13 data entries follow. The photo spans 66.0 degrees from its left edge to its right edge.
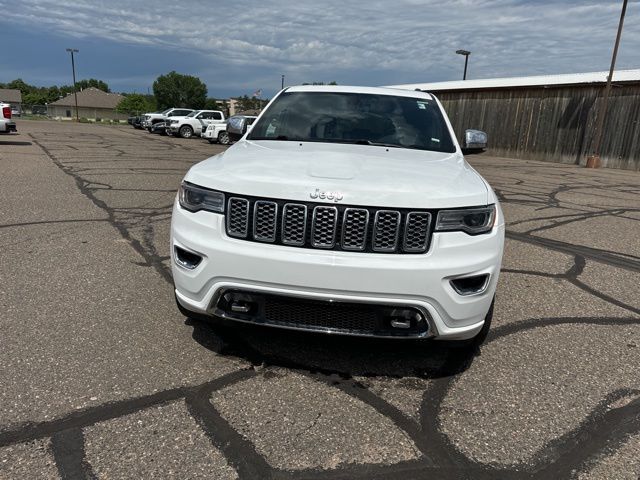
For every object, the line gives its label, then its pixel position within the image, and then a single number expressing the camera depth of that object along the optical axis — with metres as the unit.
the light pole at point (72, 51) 69.22
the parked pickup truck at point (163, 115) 34.34
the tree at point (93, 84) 154.50
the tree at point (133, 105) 110.12
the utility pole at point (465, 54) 41.69
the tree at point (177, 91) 114.06
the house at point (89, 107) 108.00
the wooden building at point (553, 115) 21.20
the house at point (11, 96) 112.15
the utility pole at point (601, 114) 19.34
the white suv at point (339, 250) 2.51
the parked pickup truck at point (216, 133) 25.27
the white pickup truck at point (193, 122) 29.08
